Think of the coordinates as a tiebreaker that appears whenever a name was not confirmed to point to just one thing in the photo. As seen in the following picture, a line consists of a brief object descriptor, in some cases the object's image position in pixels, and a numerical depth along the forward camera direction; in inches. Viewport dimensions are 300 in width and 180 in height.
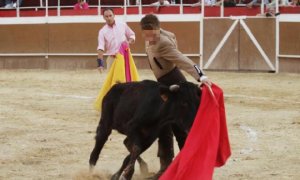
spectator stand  878.7
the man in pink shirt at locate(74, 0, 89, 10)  1028.1
